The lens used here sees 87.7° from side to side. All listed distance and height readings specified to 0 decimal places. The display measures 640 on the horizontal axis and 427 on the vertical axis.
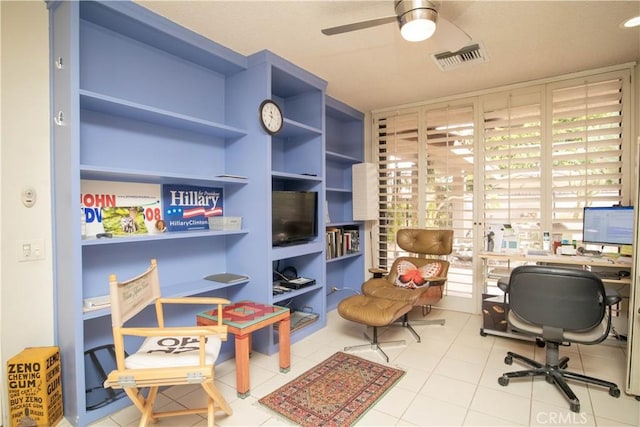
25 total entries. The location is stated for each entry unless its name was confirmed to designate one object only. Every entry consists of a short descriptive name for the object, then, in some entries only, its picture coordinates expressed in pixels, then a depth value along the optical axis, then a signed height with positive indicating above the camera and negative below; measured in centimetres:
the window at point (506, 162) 311 +50
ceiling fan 179 +103
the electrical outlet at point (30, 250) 188 -21
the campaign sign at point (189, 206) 252 +5
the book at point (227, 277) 264 -54
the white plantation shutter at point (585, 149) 307 +57
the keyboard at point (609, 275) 274 -56
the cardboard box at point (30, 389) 175 -93
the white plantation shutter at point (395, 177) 414 +42
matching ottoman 262 -82
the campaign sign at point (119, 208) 209 +3
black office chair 195 -61
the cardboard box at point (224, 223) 271 -9
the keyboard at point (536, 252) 307 -41
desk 271 -56
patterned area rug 197 -120
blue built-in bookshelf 185 +47
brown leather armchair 315 -65
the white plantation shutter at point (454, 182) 378 +33
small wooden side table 214 -76
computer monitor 277 -14
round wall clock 270 +79
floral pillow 329 -66
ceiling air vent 271 +130
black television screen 293 -5
